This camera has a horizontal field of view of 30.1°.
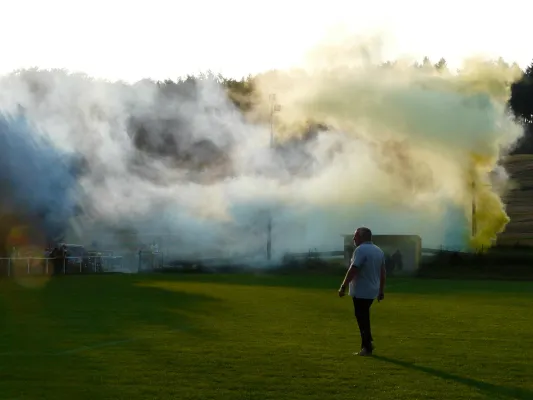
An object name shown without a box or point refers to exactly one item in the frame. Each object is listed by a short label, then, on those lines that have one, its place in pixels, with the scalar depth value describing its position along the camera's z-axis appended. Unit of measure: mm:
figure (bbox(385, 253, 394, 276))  50984
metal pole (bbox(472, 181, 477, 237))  57094
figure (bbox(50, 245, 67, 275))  47375
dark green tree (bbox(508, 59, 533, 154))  106750
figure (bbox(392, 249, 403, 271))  51156
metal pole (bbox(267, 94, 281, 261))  57156
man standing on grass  15070
